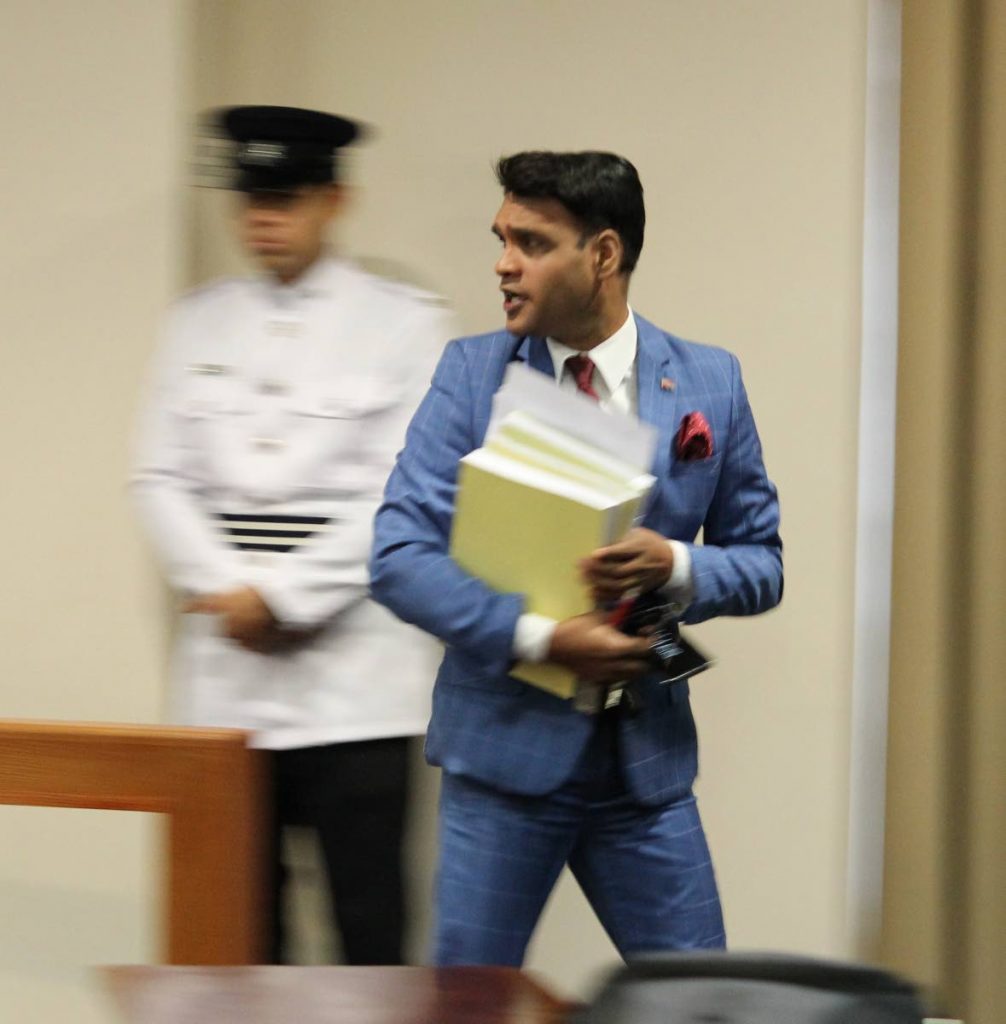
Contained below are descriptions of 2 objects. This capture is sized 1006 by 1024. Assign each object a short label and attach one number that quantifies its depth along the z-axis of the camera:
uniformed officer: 8.86
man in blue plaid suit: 8.32
